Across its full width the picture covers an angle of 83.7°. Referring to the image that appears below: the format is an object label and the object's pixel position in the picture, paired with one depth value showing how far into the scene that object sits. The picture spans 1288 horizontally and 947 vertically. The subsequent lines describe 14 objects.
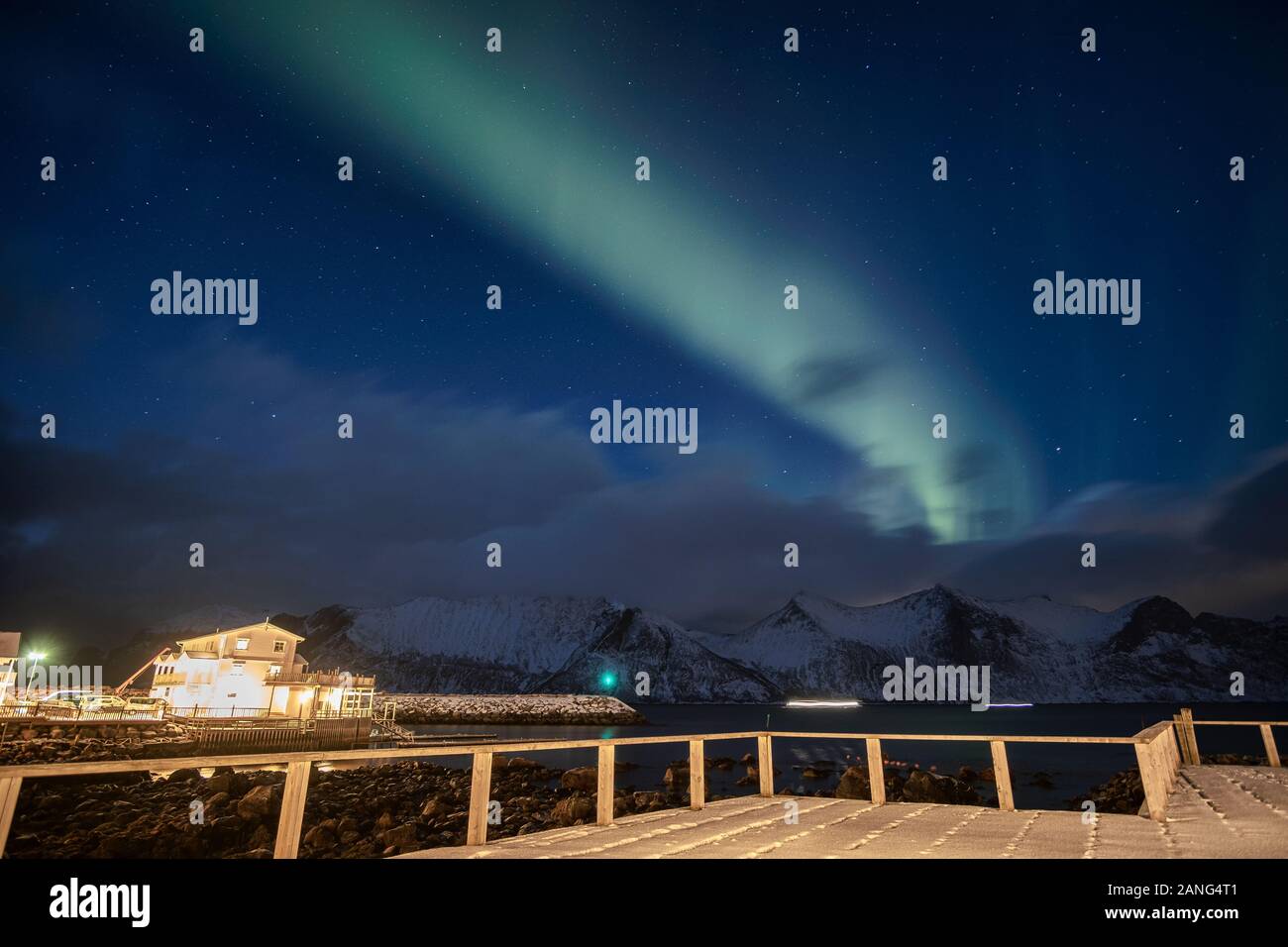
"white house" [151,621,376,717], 51.25
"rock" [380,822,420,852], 17.83
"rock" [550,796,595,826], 18.59
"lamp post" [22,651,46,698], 61.26
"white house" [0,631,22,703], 51.03
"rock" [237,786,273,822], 20.66
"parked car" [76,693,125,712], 43.88
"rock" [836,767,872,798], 22.83
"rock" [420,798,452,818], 24.25
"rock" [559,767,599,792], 33.00
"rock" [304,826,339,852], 19.06
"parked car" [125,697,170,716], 47.12
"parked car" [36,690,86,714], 42.66
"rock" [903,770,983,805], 22.25
